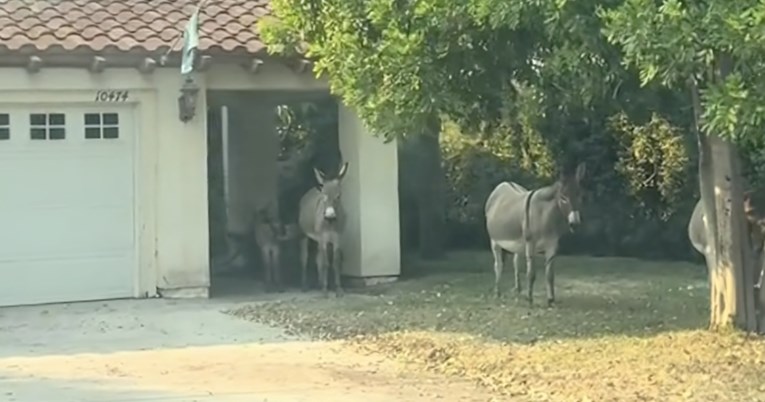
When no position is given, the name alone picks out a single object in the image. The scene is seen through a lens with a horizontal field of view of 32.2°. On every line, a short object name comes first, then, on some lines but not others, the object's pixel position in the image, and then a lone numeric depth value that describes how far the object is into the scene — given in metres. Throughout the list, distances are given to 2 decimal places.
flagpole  16.22
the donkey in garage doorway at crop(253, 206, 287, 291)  18.61
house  16.28
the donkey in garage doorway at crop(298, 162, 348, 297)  17.02
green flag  15.70
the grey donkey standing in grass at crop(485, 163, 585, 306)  14.93
